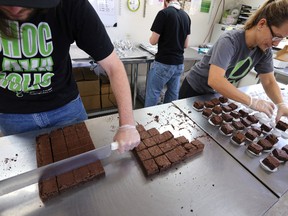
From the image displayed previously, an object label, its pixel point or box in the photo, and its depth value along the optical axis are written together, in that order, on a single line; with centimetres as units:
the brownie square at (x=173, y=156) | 93
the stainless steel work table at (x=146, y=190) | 73
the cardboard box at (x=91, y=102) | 264
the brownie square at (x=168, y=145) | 99
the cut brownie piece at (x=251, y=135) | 112
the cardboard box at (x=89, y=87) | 248
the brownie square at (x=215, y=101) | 142
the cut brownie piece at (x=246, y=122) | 125
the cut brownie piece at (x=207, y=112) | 129
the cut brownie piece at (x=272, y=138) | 111
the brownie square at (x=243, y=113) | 133
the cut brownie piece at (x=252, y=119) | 127
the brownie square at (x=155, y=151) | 95
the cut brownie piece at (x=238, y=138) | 109
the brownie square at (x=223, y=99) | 147
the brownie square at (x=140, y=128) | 107
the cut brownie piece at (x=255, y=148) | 103
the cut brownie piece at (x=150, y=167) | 87
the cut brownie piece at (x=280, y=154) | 101
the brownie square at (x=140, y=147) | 96
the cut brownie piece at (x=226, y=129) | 115
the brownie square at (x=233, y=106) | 139
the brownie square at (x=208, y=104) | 137
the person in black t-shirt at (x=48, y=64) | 78
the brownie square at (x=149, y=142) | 99
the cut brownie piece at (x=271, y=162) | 95
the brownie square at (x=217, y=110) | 131
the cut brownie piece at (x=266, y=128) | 122
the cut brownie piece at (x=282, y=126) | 122
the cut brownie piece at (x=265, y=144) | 107
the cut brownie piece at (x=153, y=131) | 106
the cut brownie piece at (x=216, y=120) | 123
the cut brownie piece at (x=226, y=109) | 134
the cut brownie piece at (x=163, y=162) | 89
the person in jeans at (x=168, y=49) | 198
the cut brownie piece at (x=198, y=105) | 136
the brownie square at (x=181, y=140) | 104
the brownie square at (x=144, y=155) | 92
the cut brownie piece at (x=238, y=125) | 120
